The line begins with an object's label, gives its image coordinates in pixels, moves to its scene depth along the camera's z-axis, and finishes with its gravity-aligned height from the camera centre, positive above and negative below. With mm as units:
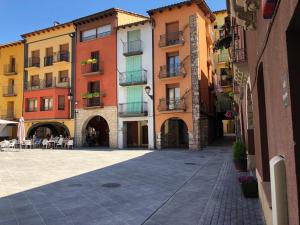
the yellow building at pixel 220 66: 25613 +7827
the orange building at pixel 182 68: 19292 +5230
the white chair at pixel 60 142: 21637 -972
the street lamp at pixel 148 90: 20187 +3500
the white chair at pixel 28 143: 21536 -997
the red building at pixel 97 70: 22217 +6025
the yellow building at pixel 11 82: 26882 +5931
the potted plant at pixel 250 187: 6068 -1560
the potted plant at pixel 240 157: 9370 -1175
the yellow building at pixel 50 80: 24156 +5715
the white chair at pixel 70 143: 20890 -1043
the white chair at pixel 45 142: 21759 -998
